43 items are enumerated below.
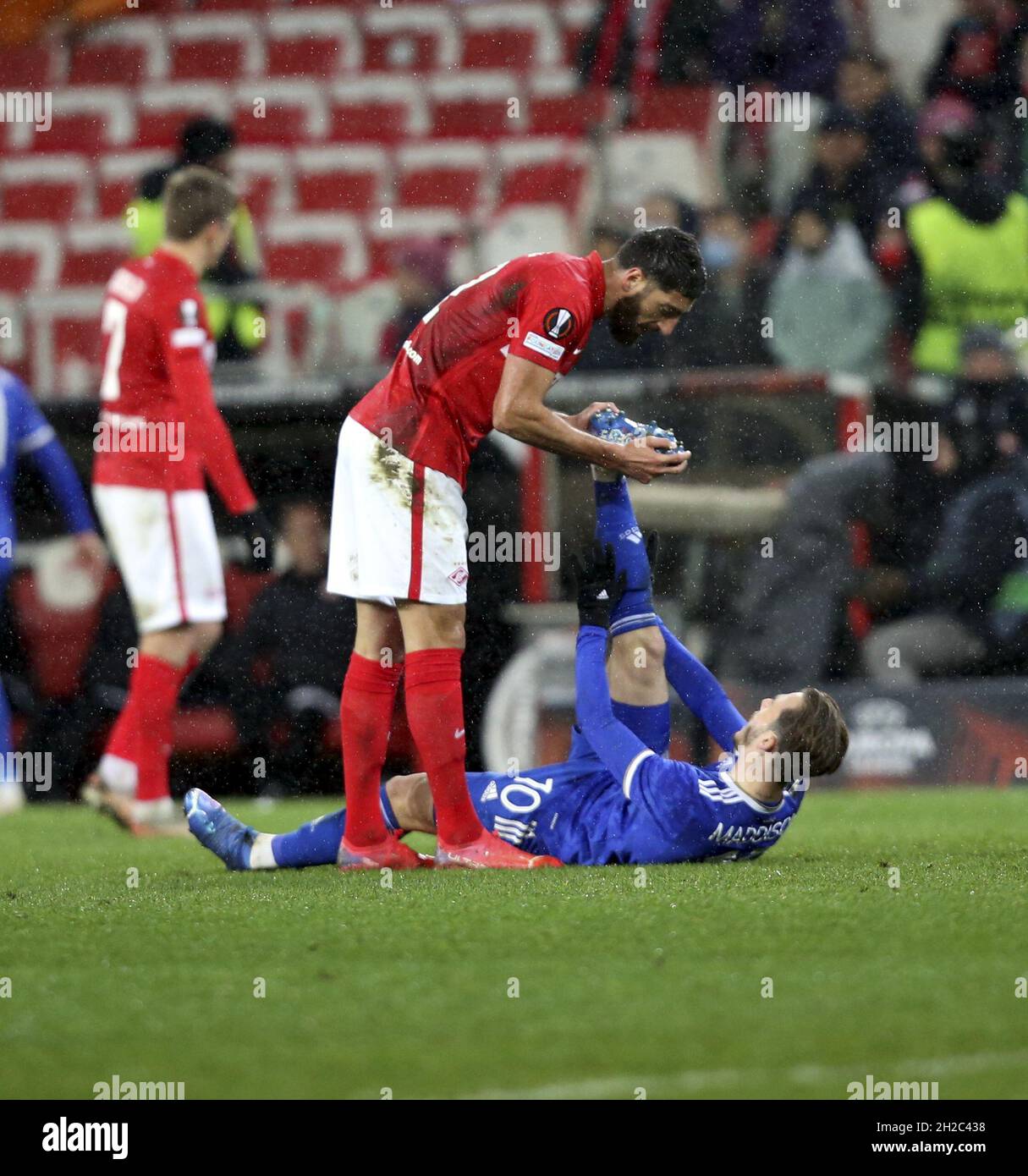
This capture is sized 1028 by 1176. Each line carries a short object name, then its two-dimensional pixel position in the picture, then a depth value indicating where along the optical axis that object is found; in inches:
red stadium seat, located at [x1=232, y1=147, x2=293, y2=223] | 517.3
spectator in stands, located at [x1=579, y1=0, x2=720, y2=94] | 477.7
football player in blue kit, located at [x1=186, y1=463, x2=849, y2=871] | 184.1
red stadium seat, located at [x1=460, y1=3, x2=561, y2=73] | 522.0
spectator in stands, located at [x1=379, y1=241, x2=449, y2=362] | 391.2
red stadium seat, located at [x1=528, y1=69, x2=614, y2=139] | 495.2
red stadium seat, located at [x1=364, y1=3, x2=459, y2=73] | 539.2
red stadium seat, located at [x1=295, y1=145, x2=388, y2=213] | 509.7
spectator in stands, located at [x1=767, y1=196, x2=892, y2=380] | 379.9
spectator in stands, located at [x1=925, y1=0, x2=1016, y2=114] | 427.8
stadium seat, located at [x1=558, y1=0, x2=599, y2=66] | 513.7
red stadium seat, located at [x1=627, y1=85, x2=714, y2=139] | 477.1
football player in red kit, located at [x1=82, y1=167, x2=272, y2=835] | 277.0
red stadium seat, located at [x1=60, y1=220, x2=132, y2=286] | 504.1
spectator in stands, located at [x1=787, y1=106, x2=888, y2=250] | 396.2
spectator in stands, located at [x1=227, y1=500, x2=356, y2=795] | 341.1
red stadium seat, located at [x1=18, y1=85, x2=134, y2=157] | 550.0
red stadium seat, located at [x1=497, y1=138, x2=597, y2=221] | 470.9
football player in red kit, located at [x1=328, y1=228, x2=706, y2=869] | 188.9
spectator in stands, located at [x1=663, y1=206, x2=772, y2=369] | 370.6
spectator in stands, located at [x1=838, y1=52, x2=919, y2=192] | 405.7
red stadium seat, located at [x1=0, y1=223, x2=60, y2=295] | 513.7
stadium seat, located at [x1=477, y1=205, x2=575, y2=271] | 442.0
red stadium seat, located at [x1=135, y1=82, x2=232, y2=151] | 537.3
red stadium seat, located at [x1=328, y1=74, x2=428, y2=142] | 525.7
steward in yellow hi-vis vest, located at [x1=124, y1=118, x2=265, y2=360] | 399.2
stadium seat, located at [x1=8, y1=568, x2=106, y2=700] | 360.2
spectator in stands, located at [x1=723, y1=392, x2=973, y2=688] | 339.3
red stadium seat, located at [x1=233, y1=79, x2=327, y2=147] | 531.2
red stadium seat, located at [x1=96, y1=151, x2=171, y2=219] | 528.7
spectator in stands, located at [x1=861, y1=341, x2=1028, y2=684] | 340.2
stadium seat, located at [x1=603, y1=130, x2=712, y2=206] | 467.5
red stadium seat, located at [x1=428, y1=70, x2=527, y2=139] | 511.2
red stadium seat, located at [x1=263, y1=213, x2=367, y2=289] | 491.5
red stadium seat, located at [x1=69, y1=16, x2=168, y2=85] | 562.3
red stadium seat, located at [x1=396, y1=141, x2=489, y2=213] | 495.2
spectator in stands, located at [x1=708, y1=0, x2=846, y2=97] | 448.8
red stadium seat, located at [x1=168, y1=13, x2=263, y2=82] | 550.9
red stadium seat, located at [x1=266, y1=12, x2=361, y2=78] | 546.0
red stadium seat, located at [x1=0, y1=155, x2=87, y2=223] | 536.1
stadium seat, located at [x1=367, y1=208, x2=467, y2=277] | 465.4
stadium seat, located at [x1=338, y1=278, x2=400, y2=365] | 400.8
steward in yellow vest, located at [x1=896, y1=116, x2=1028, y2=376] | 379.2
